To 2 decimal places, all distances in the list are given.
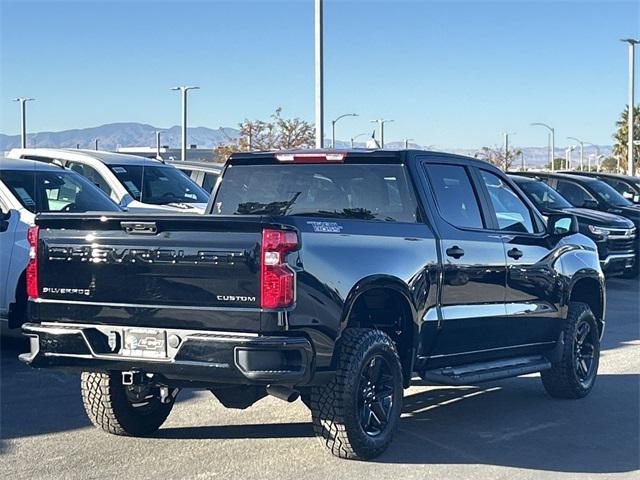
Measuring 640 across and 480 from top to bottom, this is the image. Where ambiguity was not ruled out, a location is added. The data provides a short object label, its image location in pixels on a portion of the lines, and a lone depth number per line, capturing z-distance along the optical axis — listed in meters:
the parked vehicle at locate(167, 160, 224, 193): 17.09
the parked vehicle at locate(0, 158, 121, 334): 9.41
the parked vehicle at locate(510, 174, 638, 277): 17.19
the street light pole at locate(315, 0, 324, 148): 18.83
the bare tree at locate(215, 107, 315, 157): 49.75
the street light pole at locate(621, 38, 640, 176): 37.00
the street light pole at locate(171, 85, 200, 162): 48.53
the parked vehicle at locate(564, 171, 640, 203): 22.44
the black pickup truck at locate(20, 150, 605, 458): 5.66
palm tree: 65.56
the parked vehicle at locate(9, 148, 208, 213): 13.38
